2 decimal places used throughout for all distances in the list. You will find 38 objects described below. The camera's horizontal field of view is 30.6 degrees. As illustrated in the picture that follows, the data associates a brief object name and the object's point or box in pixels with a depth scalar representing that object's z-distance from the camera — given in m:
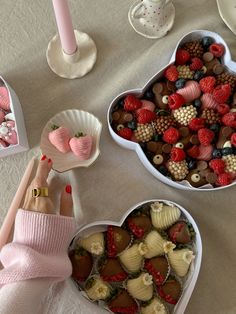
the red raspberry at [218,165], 0.60
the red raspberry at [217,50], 0.64
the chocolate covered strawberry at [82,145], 0.60
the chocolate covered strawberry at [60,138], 0.60
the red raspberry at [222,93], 0.61
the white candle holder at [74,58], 0.66
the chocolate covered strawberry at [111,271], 0.58
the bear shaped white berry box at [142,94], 0.60
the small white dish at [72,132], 0.62
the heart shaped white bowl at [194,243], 0.58
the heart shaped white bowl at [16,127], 0.61
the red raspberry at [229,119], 0.61
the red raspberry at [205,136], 0.60
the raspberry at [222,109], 0.62
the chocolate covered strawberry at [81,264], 0.57
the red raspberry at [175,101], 0.62
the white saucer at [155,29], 0.67
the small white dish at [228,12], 0.67
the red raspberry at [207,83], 0.62
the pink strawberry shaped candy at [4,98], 0.61
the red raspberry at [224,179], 0.60
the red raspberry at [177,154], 0.60
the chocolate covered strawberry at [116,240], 0.58
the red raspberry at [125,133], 0.61
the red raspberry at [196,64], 0.63
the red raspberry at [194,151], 0.61
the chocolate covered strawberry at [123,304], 0.57
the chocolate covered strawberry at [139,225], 0.59
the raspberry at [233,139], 0.60
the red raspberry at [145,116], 0.61
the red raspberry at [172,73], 0.63
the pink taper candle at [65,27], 0.56
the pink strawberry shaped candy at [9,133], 0.60
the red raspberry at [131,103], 0.62
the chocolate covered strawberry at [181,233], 0.59
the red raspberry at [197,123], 0.61
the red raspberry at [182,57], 0.64
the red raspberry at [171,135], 0.61
